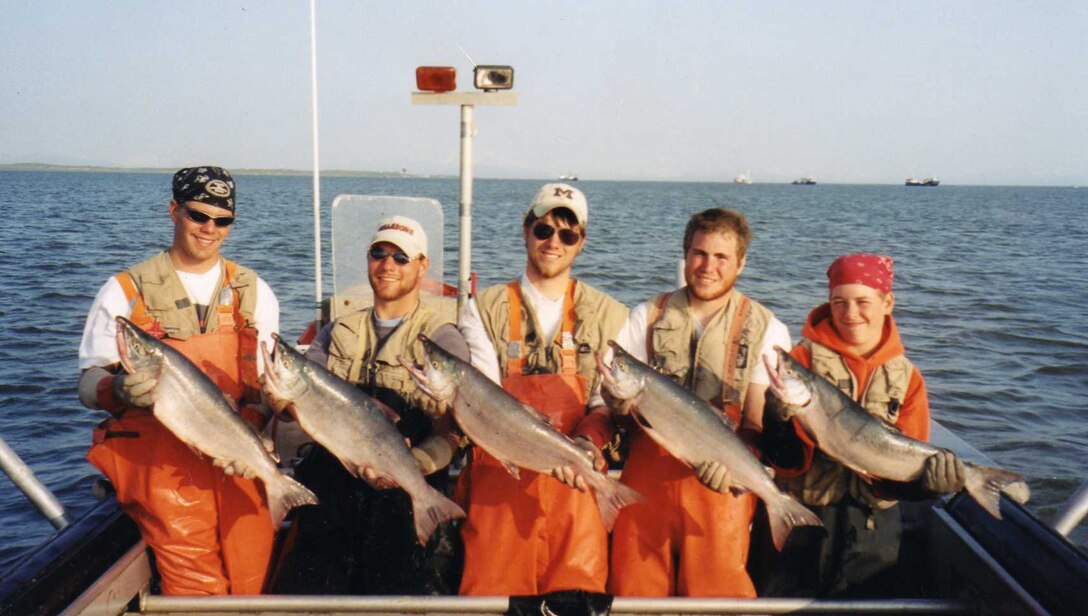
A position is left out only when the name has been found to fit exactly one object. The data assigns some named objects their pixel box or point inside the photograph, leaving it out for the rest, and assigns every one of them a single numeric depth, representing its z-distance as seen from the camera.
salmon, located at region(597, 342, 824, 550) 3.97
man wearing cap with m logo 4.06
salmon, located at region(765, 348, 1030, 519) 3.99
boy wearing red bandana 4.41
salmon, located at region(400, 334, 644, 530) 3.95
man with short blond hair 4.09
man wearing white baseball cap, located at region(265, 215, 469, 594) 4.51
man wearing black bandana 4.17
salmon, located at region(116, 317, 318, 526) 3.98
